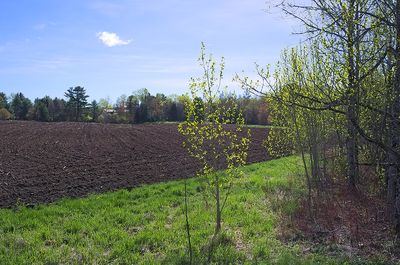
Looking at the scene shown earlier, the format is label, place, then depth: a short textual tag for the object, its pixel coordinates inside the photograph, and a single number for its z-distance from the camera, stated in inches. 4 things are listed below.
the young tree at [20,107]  3326.8
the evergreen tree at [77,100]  3437.5
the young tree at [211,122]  328.5
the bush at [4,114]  3115.2
